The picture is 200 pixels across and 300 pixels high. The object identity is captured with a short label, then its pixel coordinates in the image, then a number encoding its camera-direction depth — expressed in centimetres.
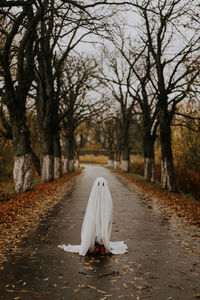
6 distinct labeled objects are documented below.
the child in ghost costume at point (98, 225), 674
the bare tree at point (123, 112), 3628
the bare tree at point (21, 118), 1648
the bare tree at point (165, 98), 1917
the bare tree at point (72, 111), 3381
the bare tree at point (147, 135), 2630
